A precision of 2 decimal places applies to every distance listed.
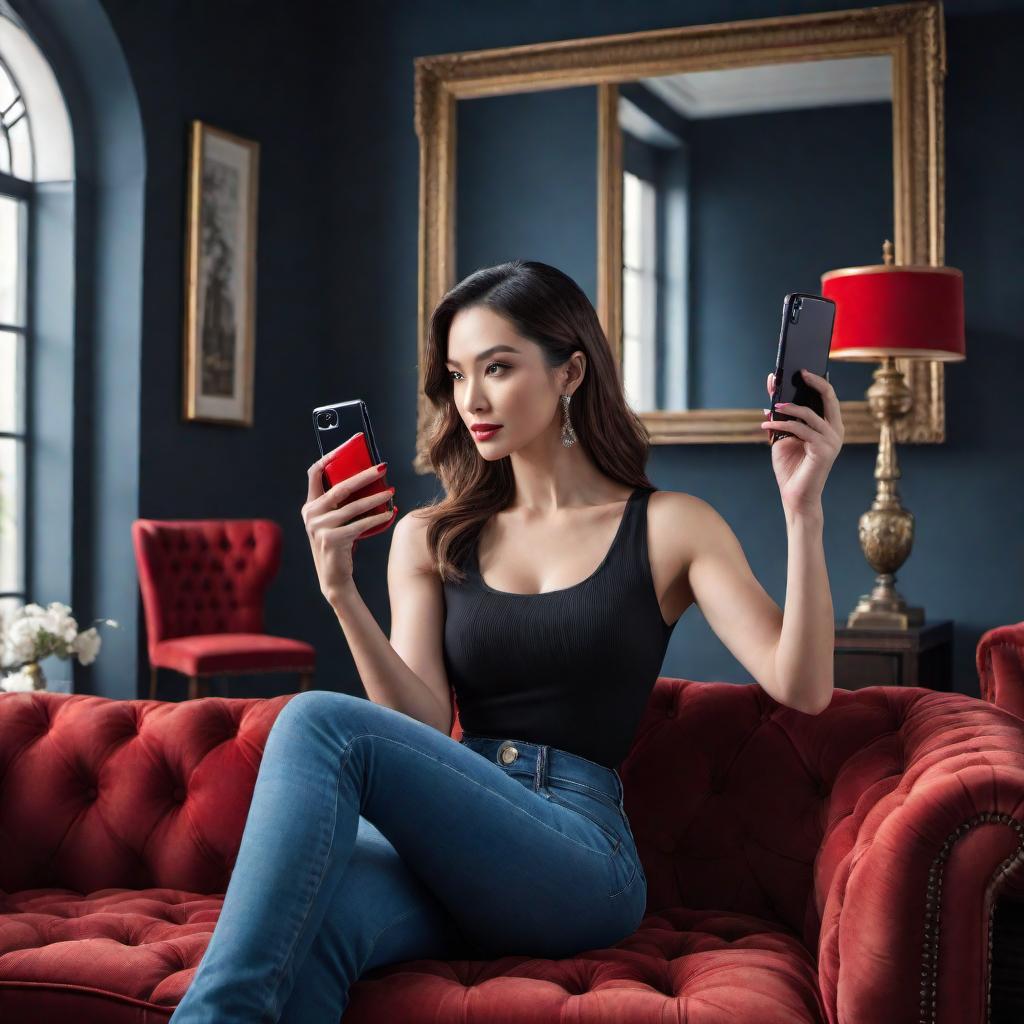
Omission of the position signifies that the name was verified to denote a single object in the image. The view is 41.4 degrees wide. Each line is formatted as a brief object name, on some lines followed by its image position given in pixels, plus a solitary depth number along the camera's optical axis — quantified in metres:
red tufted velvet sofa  1.47
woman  1.60
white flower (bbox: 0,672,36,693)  3.79
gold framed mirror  4.89
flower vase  3.86
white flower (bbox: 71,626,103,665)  4.11
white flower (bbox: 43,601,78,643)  3.94
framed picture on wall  5.21
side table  4.10
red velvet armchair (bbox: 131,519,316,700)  4.70
